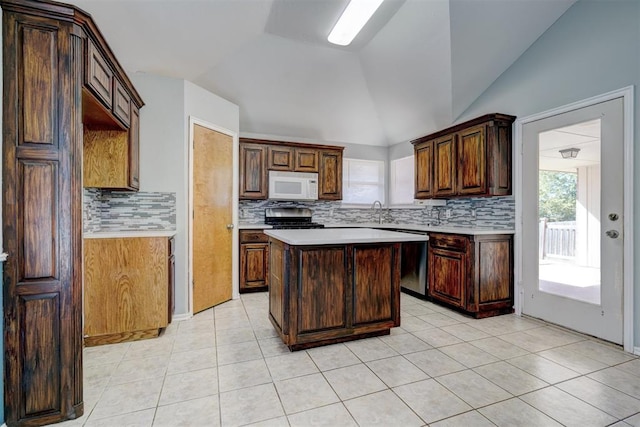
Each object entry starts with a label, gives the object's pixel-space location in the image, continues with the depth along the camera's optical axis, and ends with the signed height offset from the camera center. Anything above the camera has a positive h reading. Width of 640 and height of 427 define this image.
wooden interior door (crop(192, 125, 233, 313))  3.36 -0.07
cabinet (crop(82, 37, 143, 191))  2.33 +0.64
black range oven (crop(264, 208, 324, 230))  4.58 -0.10
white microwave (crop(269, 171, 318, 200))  4.60 +0.41
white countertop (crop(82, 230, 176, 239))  2.53 -0.20
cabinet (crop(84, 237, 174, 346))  2.54 -0.67
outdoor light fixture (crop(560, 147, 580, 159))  2.87 +0.58
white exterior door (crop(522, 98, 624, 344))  2.54 -0.07
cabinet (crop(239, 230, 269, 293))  4.15 -0.68
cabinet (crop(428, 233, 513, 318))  3.21 -0.66
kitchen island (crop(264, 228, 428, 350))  2.39 -0.61
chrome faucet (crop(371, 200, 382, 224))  5.53 +0.07
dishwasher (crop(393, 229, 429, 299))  3.90 -0.75
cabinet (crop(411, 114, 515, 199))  3.33 +0.64
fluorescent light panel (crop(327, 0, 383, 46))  2.65 +1.87
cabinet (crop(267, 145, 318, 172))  4.61 +0.82
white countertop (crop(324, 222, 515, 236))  3.23 -0.21
